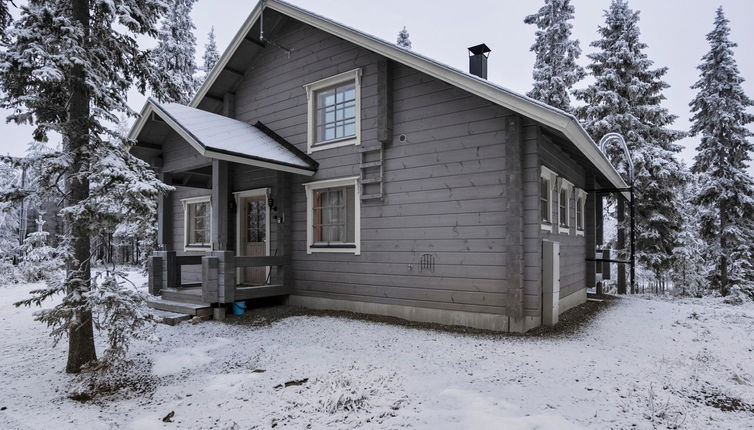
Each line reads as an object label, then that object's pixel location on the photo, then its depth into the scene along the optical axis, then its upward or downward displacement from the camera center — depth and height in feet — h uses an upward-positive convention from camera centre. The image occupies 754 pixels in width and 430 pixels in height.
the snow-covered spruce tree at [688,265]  43.75 -4.62
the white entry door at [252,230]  30.22 -0.27
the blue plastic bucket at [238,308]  25.55 -5.10
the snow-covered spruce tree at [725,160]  47.24 +7.88
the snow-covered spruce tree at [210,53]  67.87 +29.19
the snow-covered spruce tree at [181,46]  55.67 +25.60
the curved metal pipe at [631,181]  33.30 +3.78
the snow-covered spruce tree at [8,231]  74.64 -0.67
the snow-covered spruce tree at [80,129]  13.70 +3.54
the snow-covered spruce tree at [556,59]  49.85 +21.05
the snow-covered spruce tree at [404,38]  66.02 +30.59
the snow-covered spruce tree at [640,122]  43.27 +11.44
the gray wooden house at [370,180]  20.24 +2.82
